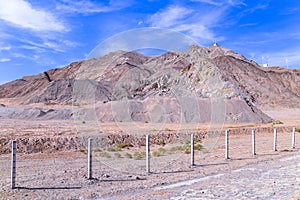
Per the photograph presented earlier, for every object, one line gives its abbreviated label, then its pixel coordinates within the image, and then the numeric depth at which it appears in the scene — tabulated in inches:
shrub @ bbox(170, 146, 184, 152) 821.5
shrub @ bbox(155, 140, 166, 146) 1070.4
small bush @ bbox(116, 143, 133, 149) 941.2
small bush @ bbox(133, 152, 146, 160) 710.0
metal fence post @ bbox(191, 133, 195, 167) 570.6
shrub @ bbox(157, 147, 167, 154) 791.3
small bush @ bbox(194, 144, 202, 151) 890.3
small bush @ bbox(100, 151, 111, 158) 723.4
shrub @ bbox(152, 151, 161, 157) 741.9
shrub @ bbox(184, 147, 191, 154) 798.5
